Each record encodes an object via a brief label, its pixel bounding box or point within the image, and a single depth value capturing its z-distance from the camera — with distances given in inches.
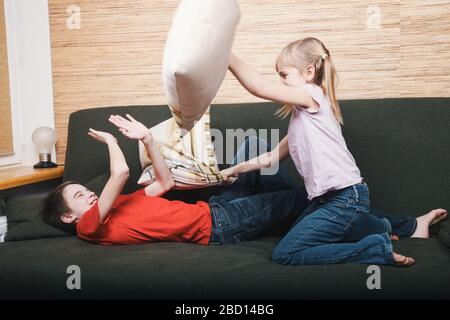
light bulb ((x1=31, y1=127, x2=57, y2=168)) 93.8
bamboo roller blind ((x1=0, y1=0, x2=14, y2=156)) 99.8
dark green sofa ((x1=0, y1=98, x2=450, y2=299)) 49.9
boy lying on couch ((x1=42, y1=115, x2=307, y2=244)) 63.4
